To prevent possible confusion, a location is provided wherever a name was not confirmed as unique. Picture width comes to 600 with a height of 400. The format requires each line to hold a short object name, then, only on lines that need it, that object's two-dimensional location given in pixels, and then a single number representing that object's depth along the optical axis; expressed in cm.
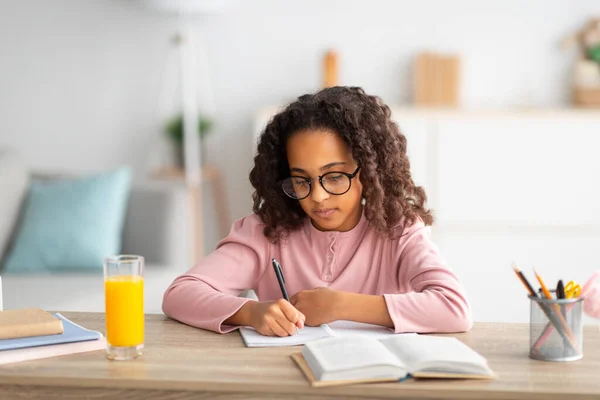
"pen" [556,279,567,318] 195
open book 183
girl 238
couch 369
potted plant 532
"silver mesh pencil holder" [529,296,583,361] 194
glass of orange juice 194
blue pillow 406
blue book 199
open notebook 205
